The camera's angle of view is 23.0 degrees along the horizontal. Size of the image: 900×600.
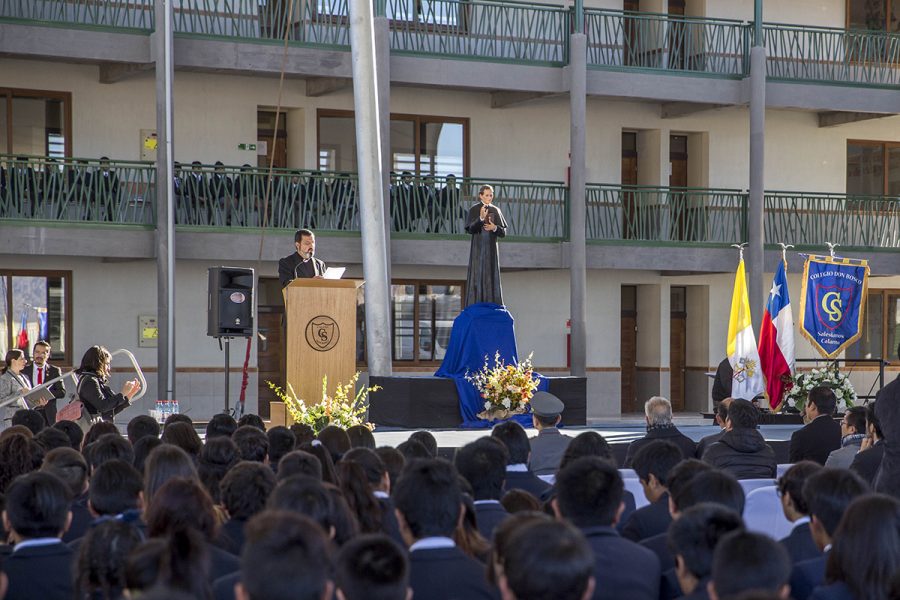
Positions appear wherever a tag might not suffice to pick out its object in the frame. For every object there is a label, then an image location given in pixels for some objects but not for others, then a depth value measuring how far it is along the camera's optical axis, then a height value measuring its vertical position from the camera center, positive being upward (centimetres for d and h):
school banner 3271 -50
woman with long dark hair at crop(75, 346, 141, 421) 1808 -98
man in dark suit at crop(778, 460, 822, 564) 873 -96
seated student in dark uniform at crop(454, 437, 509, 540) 987 -89
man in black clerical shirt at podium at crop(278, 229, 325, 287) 2101 +8
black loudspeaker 2204 -33
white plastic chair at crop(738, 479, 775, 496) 1209 -119
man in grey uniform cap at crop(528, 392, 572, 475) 1457 -113
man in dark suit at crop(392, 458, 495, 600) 717 -91
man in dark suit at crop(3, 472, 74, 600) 756 -95
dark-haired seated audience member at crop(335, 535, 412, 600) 577 -78
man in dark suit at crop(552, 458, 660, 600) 745 -91
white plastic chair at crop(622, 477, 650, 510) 1211 -121
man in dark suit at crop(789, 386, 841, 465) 1675 -124
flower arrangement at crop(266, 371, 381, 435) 1758 -114
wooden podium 1931 -55
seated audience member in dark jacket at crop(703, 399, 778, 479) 1445 -119
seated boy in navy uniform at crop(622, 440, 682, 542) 1098 -98
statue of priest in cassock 2595 +19
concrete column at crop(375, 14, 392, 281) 3331 +281
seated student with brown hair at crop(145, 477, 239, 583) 735 -82
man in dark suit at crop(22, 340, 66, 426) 2403 -113
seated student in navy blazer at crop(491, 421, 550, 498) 1193 -105
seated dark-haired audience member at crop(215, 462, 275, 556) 877 -89
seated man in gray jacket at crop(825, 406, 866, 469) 1565 -115
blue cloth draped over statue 2617 -86
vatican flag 2841 -119
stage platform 2615 -157
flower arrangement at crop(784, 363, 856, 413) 2836 -150
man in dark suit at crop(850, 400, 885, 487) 1356 -116
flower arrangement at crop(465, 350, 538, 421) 2463 -136
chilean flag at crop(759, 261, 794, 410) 2875 -102
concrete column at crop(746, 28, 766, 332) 3726 +186
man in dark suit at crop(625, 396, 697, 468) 1574 -111
